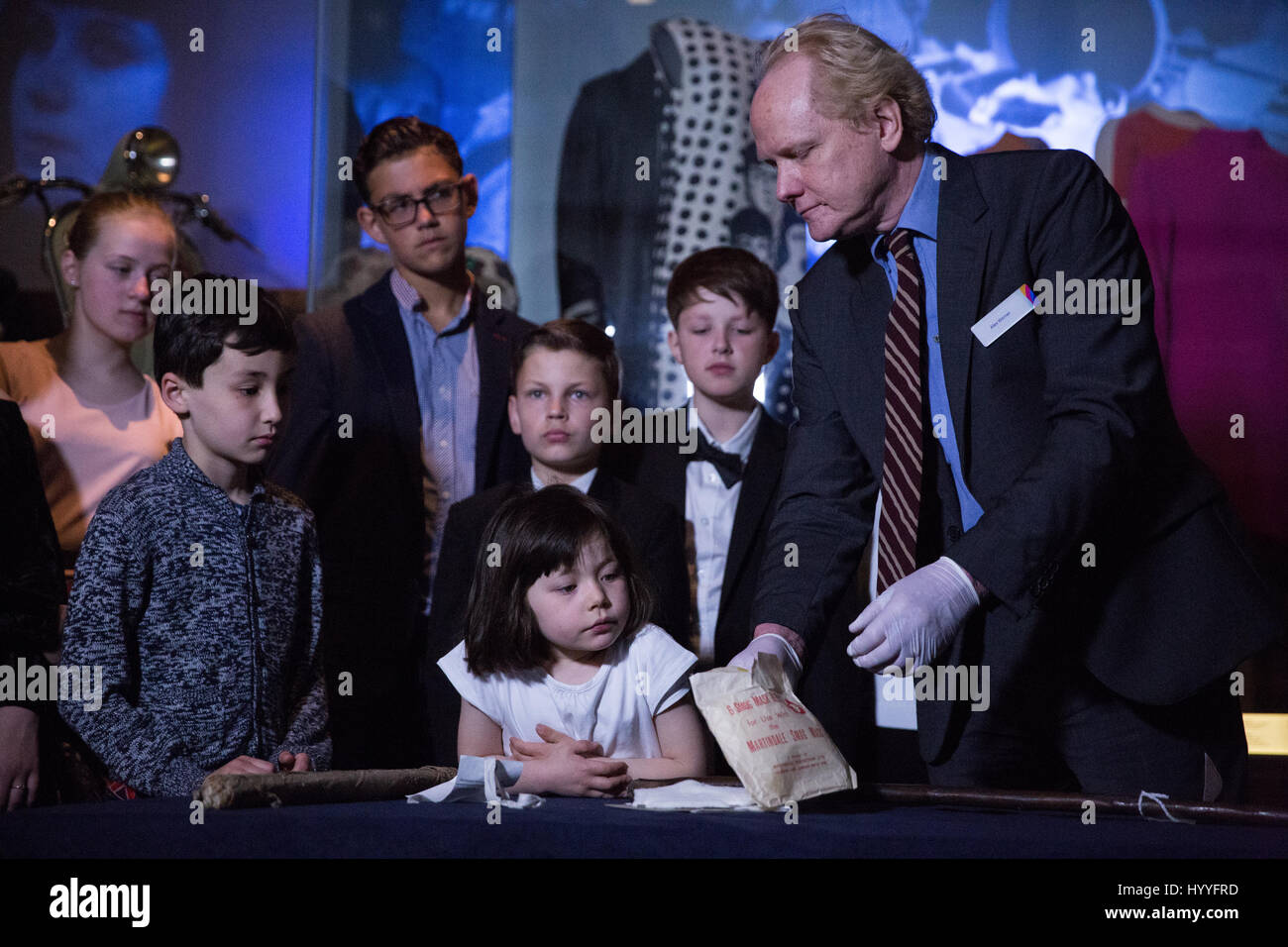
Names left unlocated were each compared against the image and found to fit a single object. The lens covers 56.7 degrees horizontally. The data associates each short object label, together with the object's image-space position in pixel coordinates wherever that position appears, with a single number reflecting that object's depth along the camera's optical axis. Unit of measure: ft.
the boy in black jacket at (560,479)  8.09
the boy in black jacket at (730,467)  8.71
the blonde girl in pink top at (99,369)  8.93
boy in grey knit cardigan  6.29
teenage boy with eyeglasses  9.09
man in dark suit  5.51
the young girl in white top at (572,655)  6.95
